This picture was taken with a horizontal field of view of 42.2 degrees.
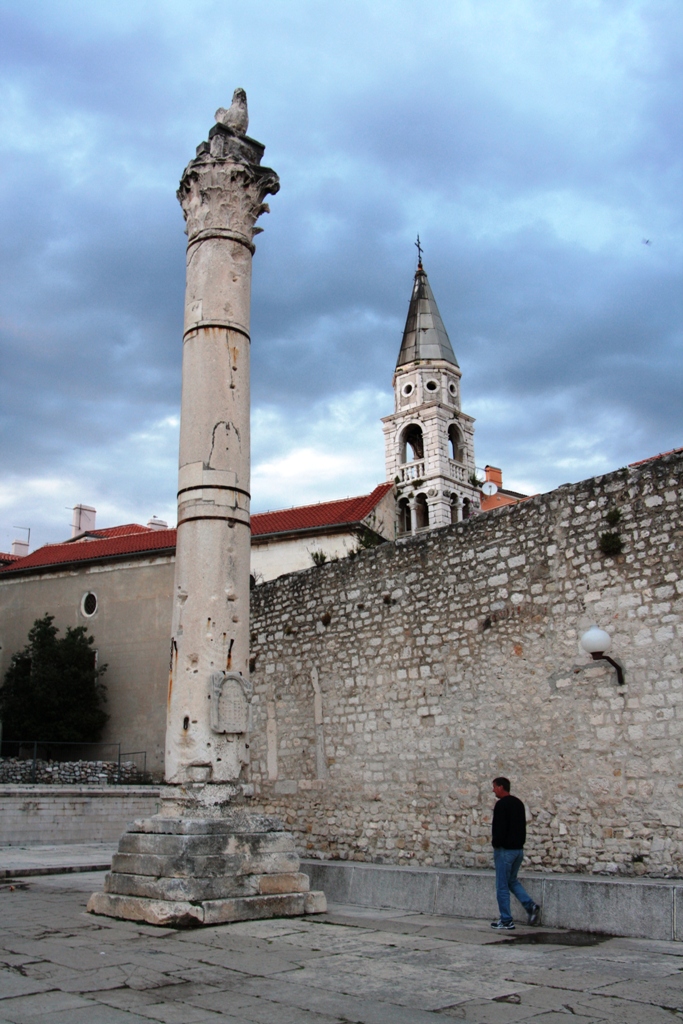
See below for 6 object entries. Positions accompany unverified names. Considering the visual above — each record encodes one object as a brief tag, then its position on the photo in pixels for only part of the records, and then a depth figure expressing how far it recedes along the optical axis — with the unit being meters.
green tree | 30.67
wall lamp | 9.28
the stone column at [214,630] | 7.54
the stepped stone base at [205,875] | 7.25
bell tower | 50.19
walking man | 7.79
